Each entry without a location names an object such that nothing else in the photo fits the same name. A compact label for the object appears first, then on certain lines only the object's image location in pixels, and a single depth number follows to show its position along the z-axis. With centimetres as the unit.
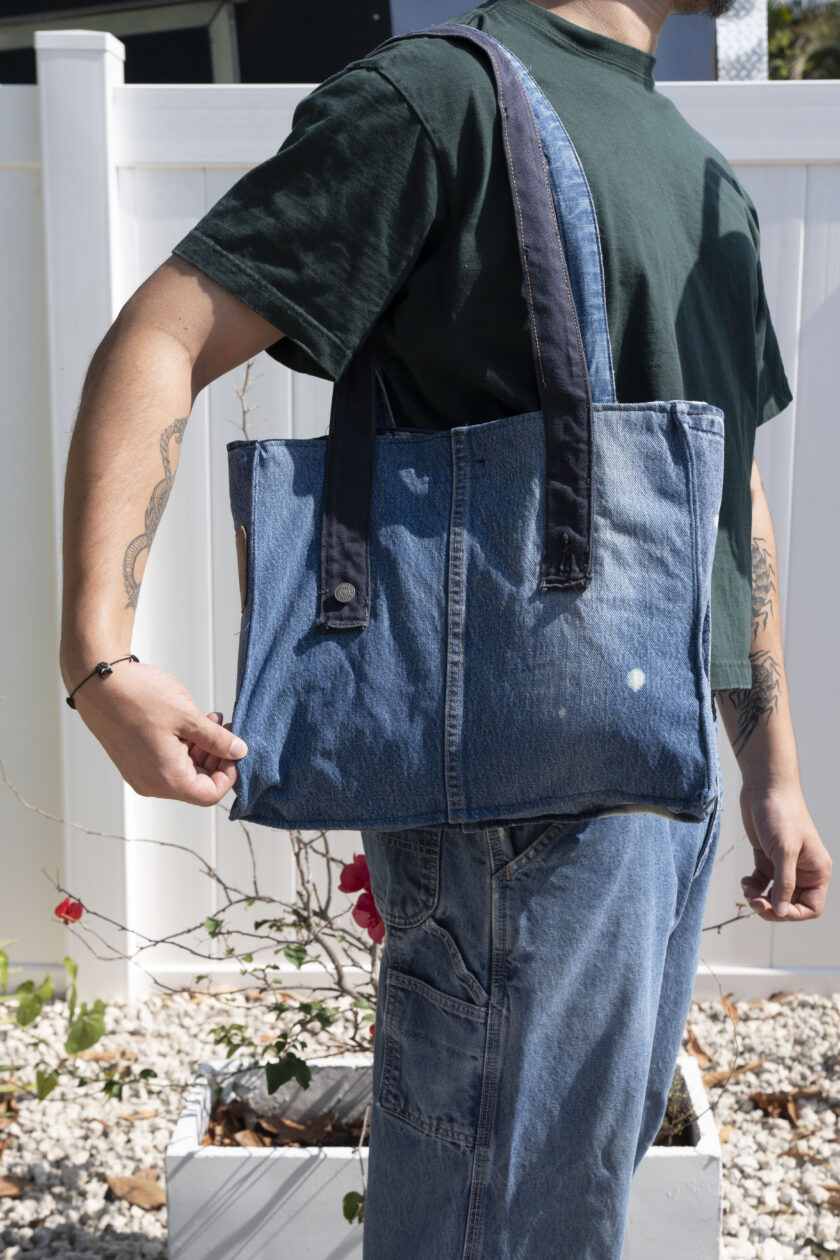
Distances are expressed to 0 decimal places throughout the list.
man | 93
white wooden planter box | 181
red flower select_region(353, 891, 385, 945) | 178
